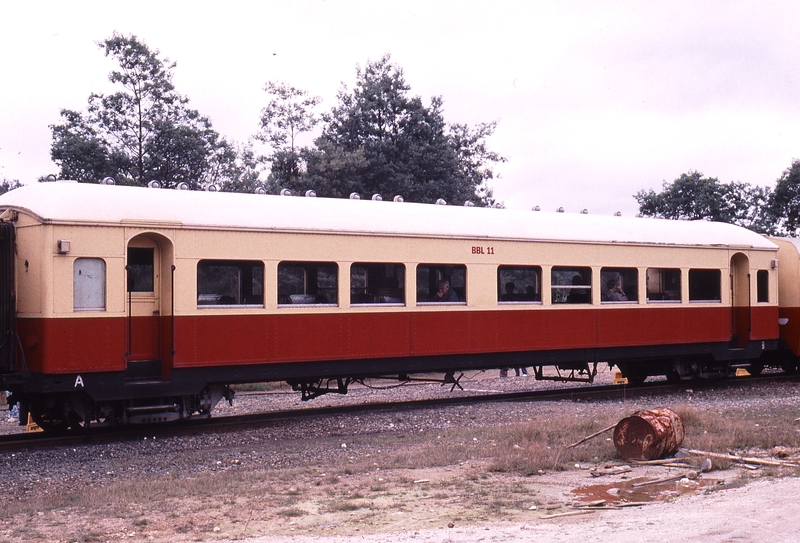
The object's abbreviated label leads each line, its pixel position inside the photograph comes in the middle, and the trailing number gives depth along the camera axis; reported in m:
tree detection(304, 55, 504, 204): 32.91
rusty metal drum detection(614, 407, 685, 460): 9.63
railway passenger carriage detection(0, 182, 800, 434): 11.48
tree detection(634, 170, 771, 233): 45.81
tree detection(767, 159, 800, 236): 44.41
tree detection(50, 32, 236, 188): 29.16
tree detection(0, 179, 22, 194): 42.96
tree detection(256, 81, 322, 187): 33.97
